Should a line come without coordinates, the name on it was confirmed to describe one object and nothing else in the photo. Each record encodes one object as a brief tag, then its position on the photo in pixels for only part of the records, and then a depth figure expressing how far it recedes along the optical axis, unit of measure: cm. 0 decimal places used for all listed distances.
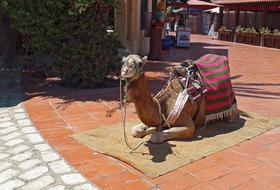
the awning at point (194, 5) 1995
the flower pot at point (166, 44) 1666
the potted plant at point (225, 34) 2461
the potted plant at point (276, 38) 2014
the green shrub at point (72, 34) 778
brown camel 403
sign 1823
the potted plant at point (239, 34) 2325
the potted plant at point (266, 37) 2069
